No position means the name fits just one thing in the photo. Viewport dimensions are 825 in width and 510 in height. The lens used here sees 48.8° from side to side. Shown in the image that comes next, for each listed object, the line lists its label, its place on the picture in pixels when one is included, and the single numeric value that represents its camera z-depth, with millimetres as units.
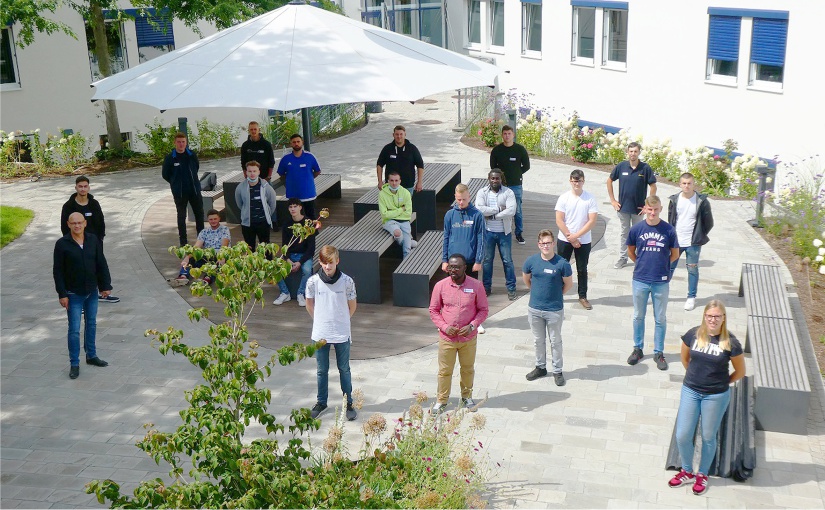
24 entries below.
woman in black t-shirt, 7184
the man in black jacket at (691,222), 10930
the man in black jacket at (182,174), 13000
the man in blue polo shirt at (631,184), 12258
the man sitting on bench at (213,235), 11609
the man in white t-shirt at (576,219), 10992
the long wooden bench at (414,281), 11297
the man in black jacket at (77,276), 9578
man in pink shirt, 8352
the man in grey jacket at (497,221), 11203
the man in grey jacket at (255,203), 11875
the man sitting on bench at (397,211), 12383
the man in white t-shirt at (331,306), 8352
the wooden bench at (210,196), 15164
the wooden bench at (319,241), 11500
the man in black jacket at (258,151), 13836
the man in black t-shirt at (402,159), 13484
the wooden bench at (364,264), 11578
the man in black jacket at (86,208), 11258
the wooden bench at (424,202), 14203
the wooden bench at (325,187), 15328
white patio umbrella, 11156
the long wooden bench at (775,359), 8172
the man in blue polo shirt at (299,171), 12992
